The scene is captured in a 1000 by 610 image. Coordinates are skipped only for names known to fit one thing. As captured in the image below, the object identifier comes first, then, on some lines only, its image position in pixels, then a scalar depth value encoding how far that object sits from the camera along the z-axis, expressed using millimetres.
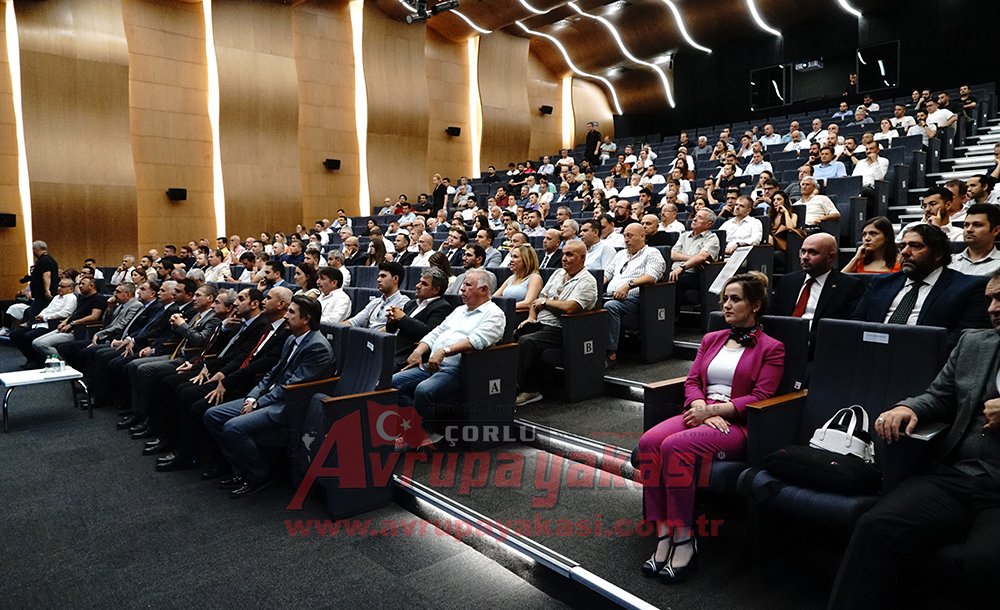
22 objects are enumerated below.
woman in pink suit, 1735
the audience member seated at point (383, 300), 3441
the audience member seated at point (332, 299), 3736
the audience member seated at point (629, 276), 3465
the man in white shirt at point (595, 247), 4160
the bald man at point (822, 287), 2338
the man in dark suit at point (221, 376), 2828
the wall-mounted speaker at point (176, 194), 8573
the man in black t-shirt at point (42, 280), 6301
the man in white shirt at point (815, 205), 4379
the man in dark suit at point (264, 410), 2516
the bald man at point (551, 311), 3096
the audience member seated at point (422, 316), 3068
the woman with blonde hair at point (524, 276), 3434
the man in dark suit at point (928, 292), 1966
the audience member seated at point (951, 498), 1330
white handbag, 1671
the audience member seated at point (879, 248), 2605
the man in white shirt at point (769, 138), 8109
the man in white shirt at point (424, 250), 5219
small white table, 3518
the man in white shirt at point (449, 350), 2672
